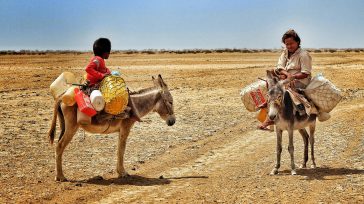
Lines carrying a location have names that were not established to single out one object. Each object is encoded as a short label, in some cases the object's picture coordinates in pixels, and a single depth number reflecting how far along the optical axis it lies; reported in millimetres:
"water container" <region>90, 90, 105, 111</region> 10523
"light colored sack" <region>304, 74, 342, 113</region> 11750
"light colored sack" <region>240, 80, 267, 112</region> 11941
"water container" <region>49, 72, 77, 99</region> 11141
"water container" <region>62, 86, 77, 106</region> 10703
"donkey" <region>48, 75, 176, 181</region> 10953
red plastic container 10531
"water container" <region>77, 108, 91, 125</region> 10695
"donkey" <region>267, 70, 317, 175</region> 10930
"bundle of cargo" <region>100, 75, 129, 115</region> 10648
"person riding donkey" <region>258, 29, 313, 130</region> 11367
